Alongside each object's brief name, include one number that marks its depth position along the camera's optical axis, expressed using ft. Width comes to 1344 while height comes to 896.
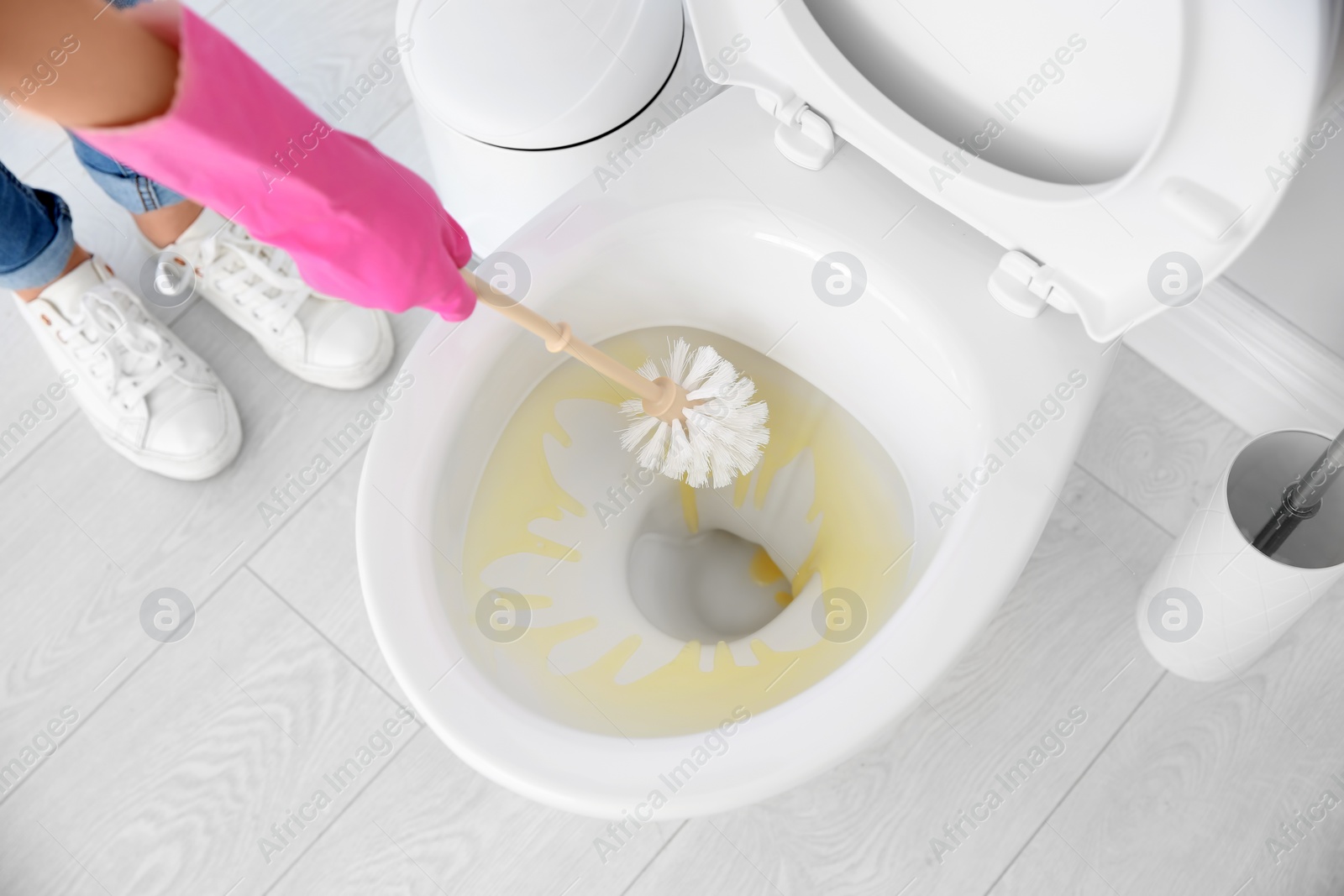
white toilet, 1.90
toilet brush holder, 2.71
